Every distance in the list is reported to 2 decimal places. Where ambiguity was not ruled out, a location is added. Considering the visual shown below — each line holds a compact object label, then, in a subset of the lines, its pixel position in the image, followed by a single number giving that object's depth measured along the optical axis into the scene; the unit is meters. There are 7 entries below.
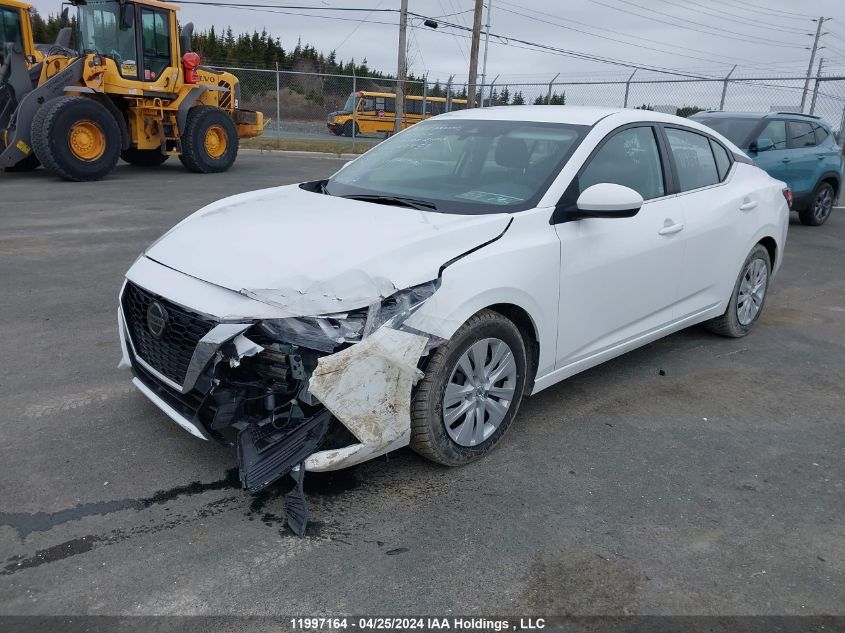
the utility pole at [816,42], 60.99
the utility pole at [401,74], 22.67
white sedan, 2.87
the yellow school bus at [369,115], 30.61
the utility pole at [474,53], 23.50
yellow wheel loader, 12.48
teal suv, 9.97
